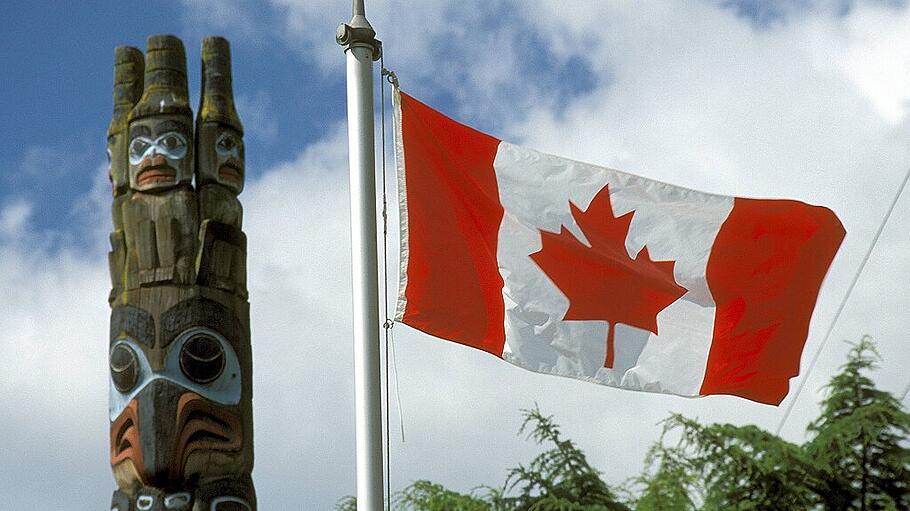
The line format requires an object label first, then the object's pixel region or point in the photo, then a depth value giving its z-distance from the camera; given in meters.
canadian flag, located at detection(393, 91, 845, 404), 7.00
